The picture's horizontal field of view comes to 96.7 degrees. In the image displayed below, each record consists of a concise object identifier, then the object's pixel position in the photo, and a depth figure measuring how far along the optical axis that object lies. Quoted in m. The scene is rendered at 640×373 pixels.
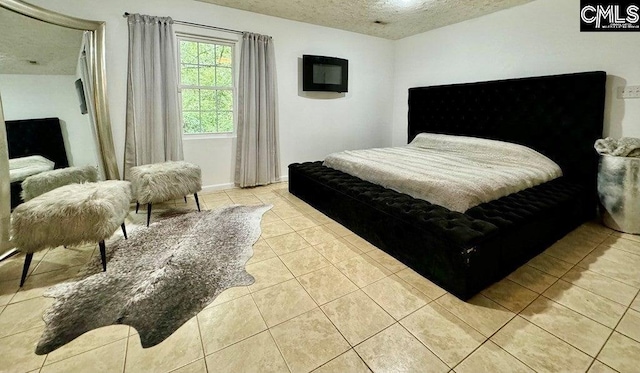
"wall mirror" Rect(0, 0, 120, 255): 2.08
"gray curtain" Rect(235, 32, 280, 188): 3.79
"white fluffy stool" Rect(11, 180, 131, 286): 1.74
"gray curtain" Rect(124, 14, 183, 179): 3.13
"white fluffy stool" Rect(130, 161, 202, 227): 2.68
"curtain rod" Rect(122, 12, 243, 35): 3.35
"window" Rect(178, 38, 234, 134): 3.61
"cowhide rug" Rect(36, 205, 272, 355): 1.48
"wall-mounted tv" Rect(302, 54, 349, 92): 4.27
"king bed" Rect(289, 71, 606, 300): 1.73
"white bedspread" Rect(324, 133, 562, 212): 2.17
